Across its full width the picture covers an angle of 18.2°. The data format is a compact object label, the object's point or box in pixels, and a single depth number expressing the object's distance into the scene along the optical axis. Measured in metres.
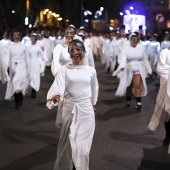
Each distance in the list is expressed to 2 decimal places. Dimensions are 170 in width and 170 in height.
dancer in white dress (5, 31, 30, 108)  13.02
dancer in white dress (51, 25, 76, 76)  9.27
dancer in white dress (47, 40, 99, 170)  6.64
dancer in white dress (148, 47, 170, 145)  9.09
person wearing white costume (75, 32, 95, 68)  10.20
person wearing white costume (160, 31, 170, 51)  16.46
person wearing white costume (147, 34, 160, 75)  22.41
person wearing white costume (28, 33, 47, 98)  15.16
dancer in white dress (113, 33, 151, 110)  13.16
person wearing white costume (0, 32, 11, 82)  12.41
